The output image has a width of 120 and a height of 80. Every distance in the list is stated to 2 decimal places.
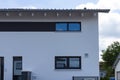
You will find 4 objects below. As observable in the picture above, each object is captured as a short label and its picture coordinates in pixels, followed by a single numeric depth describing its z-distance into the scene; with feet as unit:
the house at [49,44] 46.90
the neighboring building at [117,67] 65.62
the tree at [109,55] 105.04
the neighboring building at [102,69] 94.79
